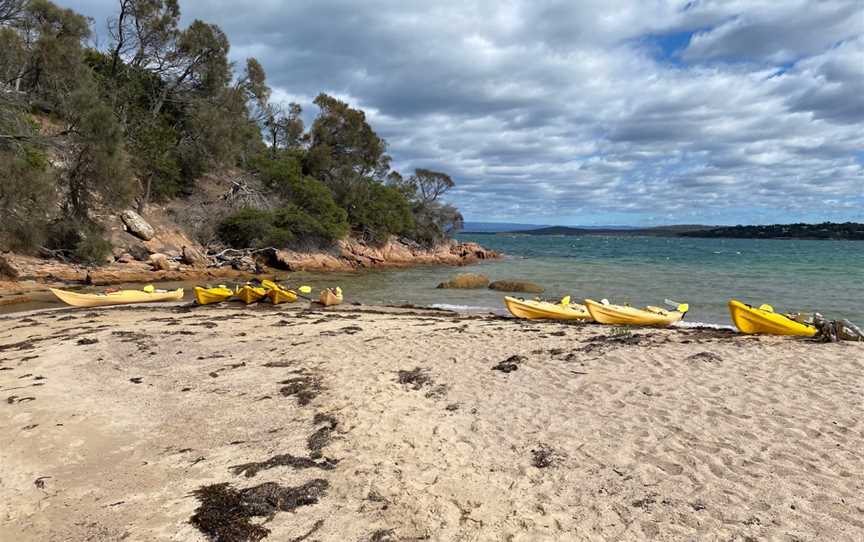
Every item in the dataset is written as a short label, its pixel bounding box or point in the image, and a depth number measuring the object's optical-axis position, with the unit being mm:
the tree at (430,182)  54238
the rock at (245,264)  28914
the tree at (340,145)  43094
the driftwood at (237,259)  29000
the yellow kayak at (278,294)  18344
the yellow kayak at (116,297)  16147
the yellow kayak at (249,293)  18078
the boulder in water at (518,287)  24312
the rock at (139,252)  26020
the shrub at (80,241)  23266
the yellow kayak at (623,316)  14008
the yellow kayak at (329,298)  18094
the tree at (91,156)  22828
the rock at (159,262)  24938
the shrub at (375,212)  42875
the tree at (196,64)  32469
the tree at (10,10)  16266
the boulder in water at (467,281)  25609
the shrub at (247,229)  31984
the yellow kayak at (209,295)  17547
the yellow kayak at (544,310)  14833
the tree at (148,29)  29703
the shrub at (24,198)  18750
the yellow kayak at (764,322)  11133
